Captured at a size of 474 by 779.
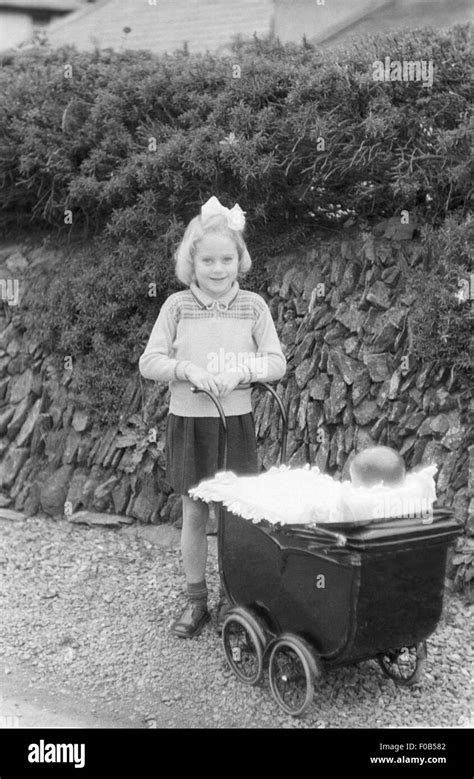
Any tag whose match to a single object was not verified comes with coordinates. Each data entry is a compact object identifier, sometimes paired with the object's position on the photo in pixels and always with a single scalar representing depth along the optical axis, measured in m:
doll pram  2.90
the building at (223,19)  9.05
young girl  3.65
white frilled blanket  2.95
